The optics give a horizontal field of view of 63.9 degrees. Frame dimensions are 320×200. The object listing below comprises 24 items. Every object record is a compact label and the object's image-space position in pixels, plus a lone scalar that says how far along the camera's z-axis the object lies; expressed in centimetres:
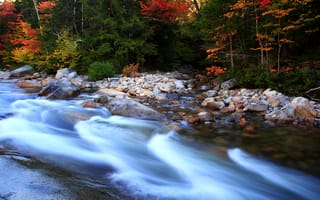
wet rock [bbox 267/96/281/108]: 754
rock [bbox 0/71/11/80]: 1467
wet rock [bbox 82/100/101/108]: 769
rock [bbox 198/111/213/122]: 673
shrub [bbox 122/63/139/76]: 1314
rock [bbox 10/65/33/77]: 1528
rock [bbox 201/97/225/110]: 794
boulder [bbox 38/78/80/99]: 887
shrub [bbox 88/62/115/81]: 1254
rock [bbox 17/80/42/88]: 1157
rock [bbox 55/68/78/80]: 1335
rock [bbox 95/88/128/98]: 944
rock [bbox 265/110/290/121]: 660
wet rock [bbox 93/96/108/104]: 832
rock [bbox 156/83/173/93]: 1048
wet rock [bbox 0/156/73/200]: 284
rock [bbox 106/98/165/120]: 689
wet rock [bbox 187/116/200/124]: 653
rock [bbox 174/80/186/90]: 1120
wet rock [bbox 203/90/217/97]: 977
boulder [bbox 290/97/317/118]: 661
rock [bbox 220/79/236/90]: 1017
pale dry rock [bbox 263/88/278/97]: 816
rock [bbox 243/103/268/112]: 744
